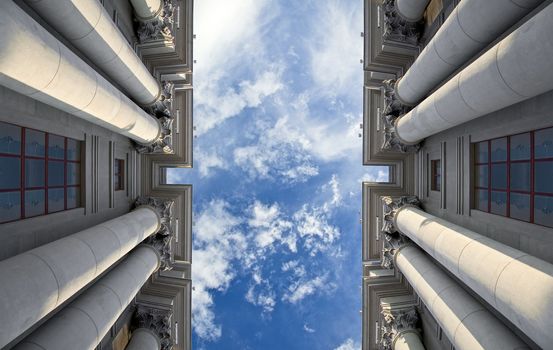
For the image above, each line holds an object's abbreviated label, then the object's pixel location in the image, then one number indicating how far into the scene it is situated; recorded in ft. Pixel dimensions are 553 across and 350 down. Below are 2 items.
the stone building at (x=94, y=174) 40.96
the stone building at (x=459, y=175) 41.60
